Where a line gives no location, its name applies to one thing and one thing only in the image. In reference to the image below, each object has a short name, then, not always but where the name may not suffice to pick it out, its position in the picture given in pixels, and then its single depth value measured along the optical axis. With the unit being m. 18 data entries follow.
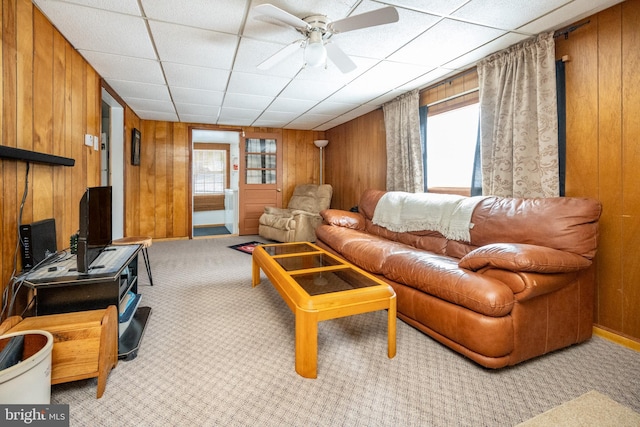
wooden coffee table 1.62
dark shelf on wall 1.57
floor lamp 6.19
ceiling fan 1.78
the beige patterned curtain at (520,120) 2.30
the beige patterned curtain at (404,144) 3.77
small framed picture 4.73
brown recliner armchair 5.00
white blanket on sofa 2.60
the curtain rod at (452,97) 3.12
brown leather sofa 1.63
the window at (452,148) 3.29
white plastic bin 1.05
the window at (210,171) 8.38
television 1.61
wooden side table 2.93
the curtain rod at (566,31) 2.19
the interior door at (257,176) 6.10
